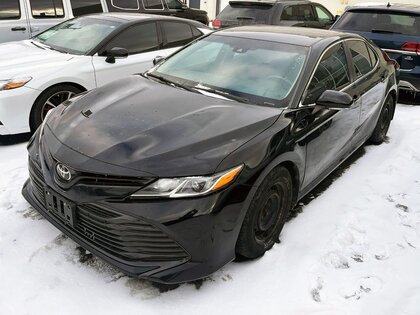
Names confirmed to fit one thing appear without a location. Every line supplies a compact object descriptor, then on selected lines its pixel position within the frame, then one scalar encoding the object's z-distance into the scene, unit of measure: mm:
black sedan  2213
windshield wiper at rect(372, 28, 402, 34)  6565
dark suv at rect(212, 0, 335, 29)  8594
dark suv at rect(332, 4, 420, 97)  6379
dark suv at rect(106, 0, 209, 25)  7582
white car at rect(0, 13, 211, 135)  4355
